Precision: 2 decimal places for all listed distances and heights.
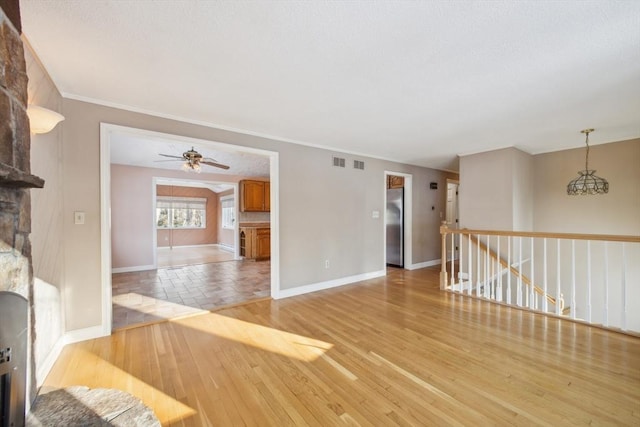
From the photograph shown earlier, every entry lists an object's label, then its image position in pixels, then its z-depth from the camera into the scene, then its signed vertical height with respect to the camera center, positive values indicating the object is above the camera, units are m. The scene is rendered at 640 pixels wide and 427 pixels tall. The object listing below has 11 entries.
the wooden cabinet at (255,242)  7.38 -0.76
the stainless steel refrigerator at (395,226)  5.99 -0.27
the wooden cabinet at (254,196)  7.57 +0.57
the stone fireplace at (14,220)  1.22 -0.02
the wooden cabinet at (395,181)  6.11 +0.78
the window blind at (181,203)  10.18 +0.52
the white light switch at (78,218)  2.58 -0.02
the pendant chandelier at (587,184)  4.09 +0.48
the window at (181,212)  10.27 +0.15
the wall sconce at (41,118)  1.66 +0.64
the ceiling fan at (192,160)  4.29 +0.93
